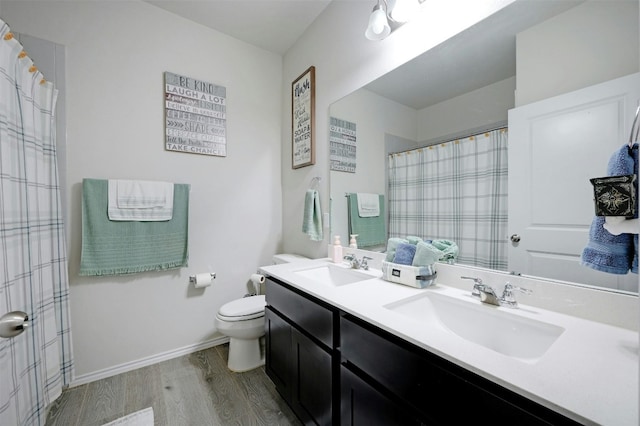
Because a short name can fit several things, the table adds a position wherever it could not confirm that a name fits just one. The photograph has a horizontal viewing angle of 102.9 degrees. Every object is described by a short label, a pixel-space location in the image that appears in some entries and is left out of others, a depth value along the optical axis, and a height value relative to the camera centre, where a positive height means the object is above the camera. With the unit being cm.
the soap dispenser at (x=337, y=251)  173 -30
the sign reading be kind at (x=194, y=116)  196 +75
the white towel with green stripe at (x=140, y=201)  173 +6
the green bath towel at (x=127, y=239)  167 -22
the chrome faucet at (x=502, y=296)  91 -33
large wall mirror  76 +48
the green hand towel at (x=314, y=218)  195 -8
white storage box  112 -31
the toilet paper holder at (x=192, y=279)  204 -57
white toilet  175 -85
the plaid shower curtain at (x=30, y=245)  92 -16
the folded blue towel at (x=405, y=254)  121 -23
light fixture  126 +98
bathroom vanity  52 -41
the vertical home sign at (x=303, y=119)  206 +75
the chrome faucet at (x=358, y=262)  153 -34
